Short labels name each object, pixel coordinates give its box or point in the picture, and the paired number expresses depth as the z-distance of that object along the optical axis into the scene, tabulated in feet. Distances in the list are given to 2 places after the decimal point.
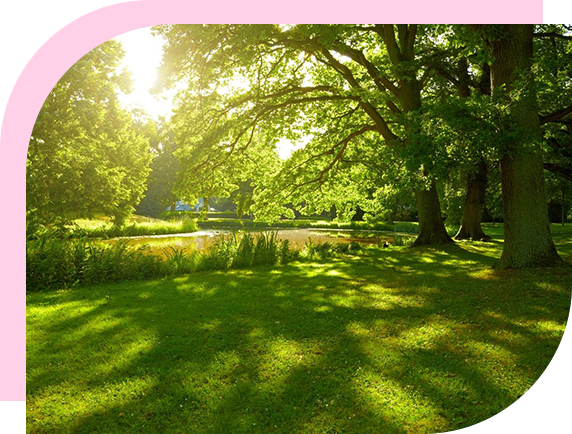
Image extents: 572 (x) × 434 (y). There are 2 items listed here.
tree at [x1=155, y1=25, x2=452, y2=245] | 23.86
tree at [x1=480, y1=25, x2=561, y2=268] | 20.25
